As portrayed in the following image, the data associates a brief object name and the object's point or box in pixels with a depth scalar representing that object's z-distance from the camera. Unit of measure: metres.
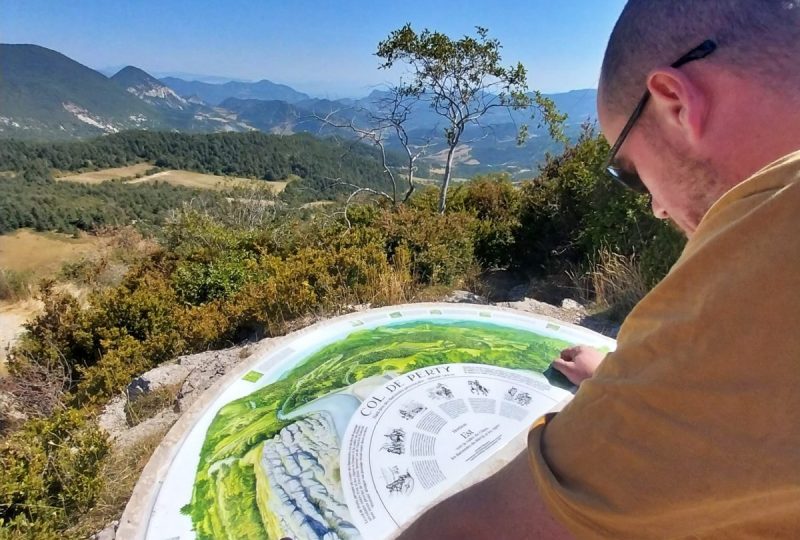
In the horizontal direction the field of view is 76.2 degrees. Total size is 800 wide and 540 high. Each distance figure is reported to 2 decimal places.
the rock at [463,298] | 5.11
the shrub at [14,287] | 14.06
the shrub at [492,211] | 7.61
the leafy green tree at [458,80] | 11.57
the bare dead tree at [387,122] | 12.00
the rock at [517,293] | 6.50
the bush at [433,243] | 5.82
